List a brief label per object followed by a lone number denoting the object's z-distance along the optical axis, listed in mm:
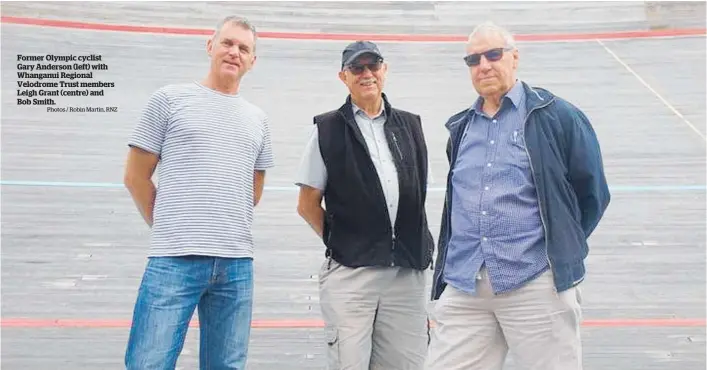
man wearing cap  3131
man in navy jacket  2723
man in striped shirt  2859
